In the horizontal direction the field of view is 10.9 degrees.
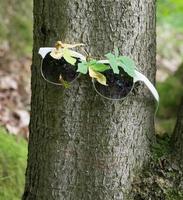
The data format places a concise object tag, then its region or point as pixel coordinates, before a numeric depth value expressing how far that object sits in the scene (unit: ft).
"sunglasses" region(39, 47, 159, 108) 6.71
